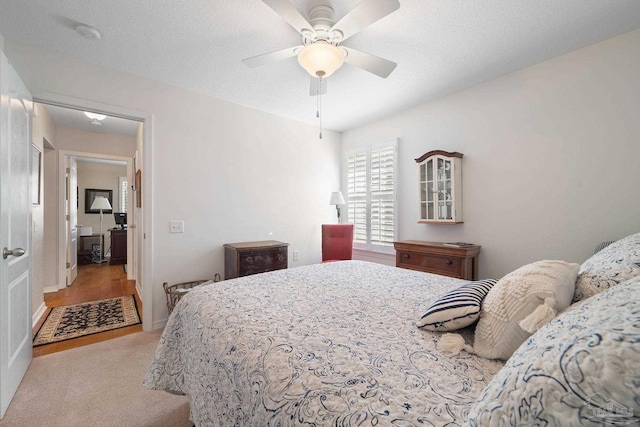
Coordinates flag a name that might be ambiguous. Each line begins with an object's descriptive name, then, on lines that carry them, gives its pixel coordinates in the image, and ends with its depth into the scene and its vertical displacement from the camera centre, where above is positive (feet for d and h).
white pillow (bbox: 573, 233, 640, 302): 2.91 -0.64
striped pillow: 3.25 -1.18
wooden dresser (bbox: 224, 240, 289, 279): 9.96 -1.62
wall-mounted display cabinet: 10.02 +1.08
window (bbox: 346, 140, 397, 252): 12.61 +0.97
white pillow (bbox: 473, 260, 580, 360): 2.71 -0.97
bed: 1.40 -1.48
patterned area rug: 8.85 -3.83
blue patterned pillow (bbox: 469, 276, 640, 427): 1.24 -0.84
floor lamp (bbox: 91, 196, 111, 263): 20.97 +0.84
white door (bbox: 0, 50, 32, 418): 5.36 -0.35
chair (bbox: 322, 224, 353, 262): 12.71 -1.26
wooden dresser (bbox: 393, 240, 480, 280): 9.02 -1.54
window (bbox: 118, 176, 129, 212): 23.58 +2.17
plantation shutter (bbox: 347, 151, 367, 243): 13.88 +1.10
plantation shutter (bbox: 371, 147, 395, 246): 12.60 +0.90
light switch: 9.68 -0.38
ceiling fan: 4.96 +3.79
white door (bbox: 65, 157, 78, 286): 14.69 -0.33
